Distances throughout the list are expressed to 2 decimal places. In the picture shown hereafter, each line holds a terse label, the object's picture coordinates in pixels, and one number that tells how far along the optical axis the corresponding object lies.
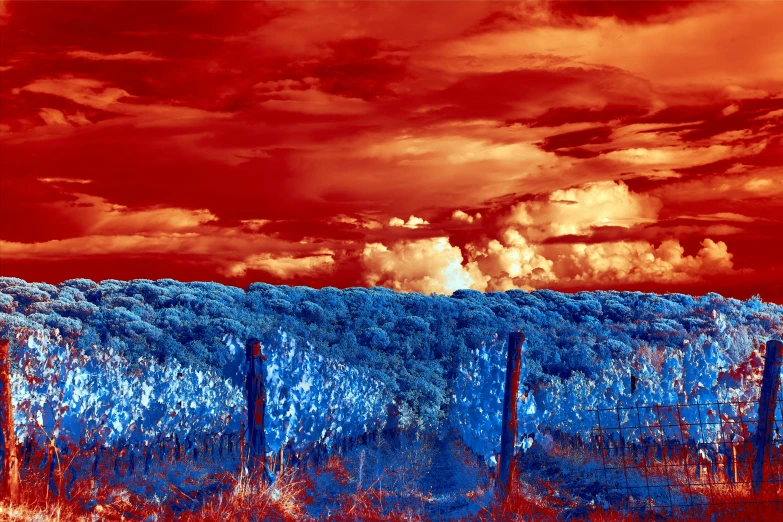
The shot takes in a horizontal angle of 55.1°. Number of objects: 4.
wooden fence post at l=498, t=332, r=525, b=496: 14.01
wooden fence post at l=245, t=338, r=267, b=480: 13.92
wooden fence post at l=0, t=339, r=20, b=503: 11.88
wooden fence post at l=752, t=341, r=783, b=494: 13.59
